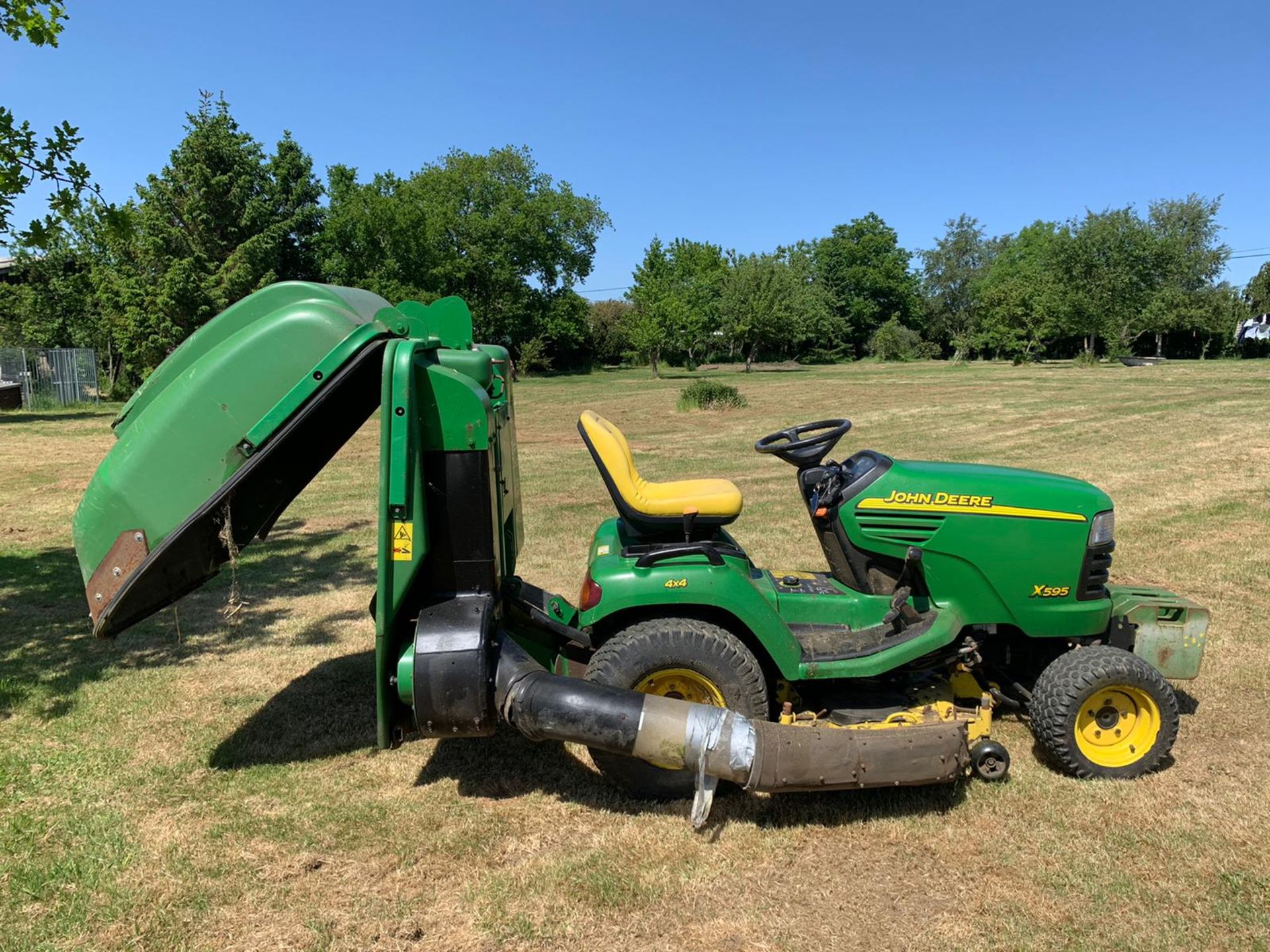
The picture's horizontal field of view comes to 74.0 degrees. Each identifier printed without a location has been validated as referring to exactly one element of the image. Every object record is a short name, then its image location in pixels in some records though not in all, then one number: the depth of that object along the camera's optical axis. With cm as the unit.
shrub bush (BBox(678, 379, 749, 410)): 2284
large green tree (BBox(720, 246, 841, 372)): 5112
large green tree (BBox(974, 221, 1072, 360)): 4847
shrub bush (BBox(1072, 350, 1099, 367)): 4159
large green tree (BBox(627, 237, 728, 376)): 4572
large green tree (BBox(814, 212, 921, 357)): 6944
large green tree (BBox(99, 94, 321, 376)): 2861
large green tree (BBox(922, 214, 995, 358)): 6944
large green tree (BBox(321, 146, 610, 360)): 4197
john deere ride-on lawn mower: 325
